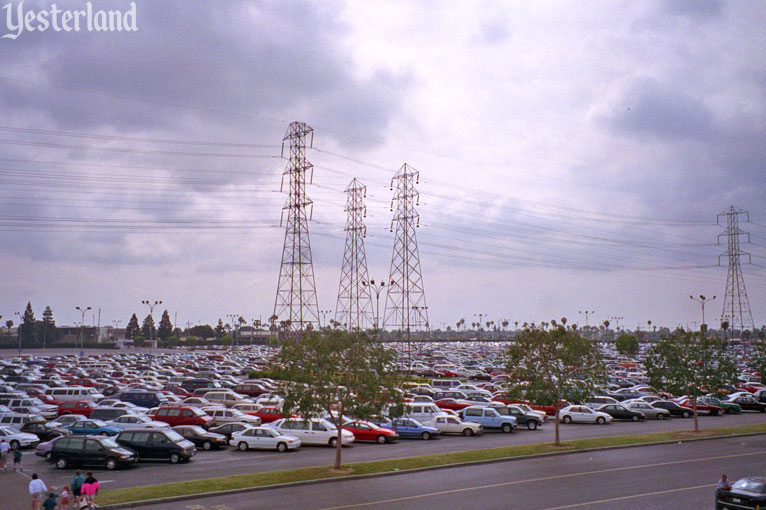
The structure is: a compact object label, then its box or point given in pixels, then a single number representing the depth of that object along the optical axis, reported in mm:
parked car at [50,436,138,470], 28297
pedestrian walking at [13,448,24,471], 28078
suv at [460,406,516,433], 40781
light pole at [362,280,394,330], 82381
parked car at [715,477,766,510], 18594
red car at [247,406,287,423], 41403
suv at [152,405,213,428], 38622
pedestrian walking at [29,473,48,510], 19891
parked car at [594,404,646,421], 46531
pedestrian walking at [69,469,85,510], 20797
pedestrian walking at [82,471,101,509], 19797
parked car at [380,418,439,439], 37938
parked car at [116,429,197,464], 30125
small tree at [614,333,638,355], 125500
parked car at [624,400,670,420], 47438
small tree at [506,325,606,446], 33688
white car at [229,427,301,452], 33469
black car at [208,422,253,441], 36125
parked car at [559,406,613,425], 44875
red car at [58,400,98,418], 43906
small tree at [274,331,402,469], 26922
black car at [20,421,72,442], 36031
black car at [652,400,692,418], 48844
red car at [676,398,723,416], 50219
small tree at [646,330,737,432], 39344
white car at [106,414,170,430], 35288
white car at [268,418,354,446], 35000
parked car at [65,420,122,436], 35344
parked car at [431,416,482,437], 39188
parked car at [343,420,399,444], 36312
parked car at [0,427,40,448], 33731
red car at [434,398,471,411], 48266
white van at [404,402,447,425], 40688
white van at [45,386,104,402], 51062
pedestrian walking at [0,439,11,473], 27797
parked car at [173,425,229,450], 34312
